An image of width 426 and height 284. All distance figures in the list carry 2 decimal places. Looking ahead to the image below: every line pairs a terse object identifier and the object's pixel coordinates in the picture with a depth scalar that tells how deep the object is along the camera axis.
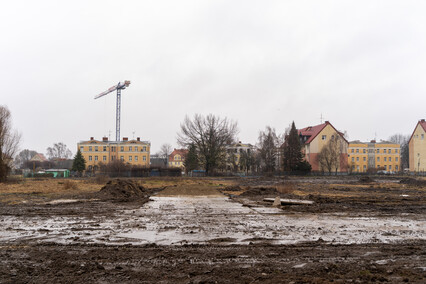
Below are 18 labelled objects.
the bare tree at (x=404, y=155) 110.81
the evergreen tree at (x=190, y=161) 75.58
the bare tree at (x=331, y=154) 73.25
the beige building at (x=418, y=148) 77.88
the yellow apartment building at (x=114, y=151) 92.38
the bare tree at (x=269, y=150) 74.44
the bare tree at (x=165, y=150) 131.98
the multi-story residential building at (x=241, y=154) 79.57
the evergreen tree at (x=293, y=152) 70.06
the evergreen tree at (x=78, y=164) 76.88
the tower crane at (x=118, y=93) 111.59
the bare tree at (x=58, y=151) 142.50
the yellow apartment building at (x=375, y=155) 93.50
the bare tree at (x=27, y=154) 148.25
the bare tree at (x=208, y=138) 64.44
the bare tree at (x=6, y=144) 36.62
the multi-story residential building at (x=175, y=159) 139.50
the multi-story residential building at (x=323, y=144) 76.25
